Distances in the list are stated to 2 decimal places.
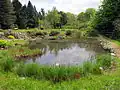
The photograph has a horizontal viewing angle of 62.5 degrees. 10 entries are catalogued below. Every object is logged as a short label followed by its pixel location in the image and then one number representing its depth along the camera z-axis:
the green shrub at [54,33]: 18.29
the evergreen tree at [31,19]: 24.36
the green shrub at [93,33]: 15.73
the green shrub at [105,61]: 4.92
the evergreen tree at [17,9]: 21.80
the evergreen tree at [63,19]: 32.81
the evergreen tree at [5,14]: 18.03
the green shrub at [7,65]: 4.64
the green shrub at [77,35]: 17.56
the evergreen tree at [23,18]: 21.85
